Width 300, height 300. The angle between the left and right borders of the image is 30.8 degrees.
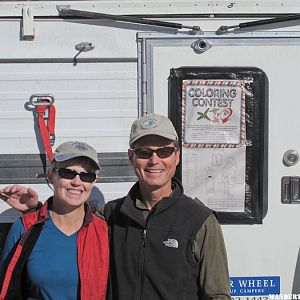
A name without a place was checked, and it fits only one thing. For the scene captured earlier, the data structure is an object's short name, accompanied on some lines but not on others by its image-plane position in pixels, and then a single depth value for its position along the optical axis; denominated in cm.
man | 221
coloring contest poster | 333
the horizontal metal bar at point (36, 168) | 332
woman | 220
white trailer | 332
